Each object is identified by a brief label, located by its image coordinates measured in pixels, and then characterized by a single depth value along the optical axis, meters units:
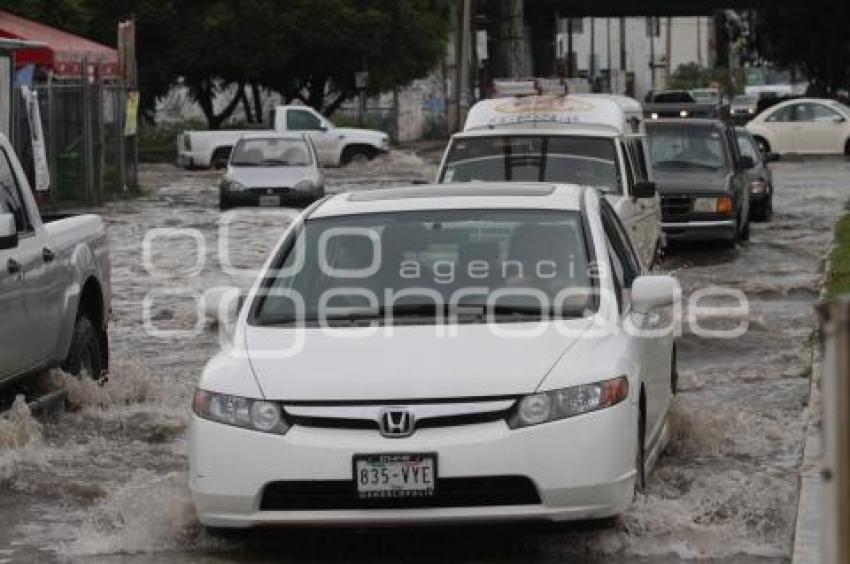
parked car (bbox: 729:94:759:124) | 65.75
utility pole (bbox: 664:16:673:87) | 124.09
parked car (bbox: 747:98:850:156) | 47.03
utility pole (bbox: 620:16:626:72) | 106.38
